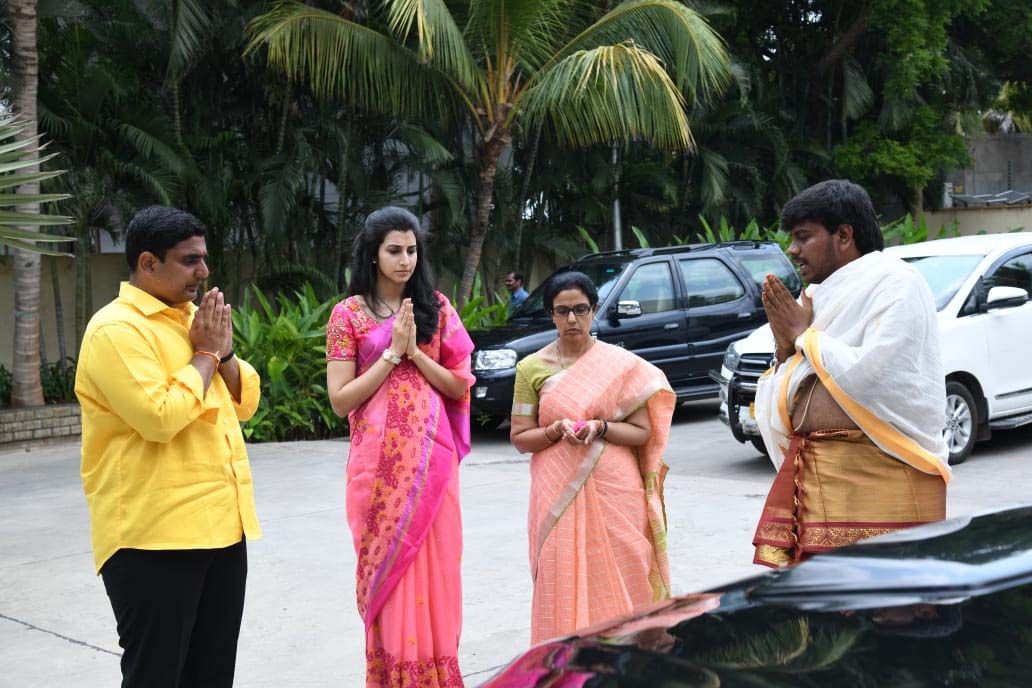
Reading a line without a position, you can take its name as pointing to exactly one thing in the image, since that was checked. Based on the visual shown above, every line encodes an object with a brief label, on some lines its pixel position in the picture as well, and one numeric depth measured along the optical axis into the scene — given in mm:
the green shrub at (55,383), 14336
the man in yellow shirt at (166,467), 3551
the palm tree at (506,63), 14414
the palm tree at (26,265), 13016
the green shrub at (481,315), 13929
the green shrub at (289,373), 12648
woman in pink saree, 4477
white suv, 9891
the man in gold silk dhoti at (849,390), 3574
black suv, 12655
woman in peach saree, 4699
